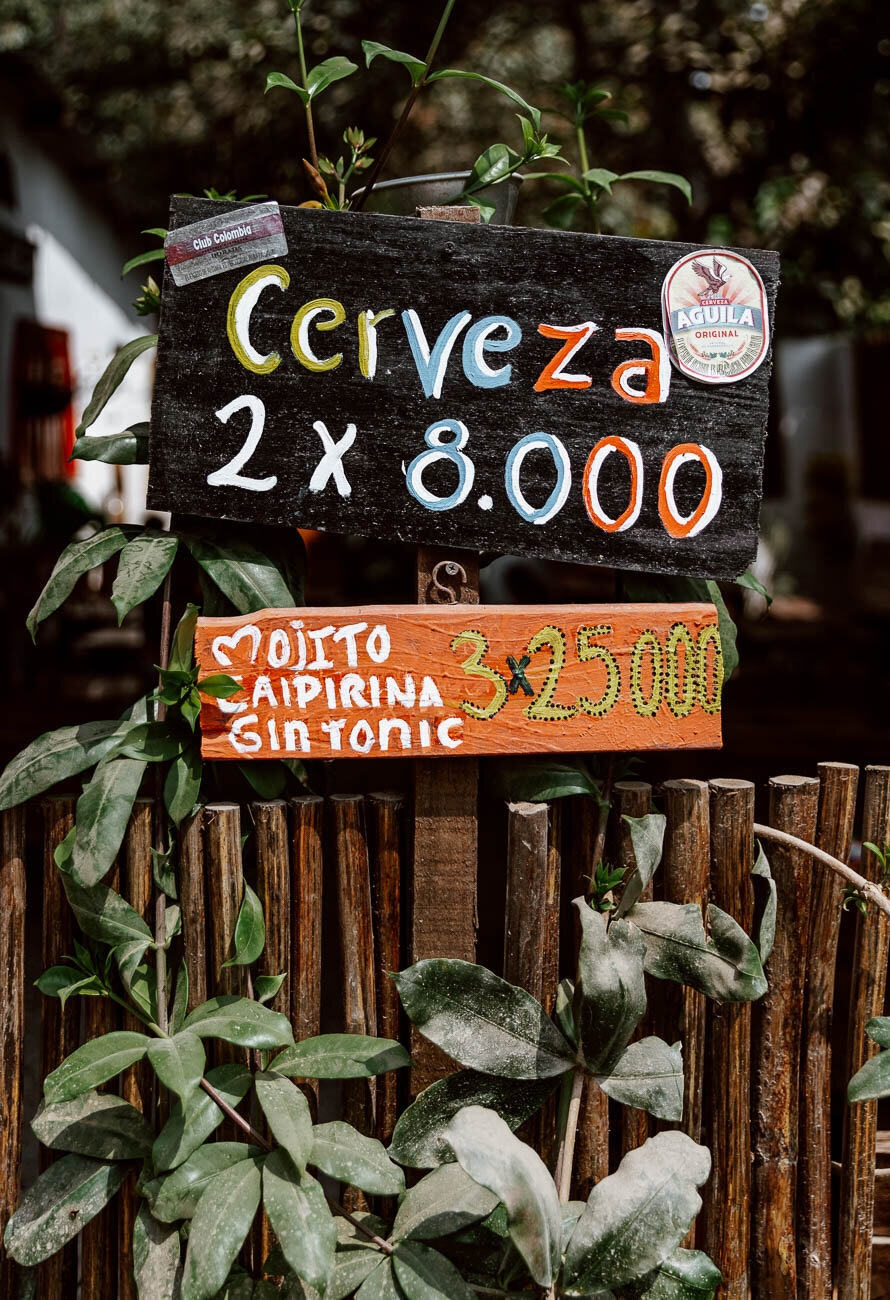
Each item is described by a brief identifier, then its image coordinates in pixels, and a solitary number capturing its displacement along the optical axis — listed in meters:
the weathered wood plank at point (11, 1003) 1.57
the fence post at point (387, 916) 1.59
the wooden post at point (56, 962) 1.55
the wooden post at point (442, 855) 1.57
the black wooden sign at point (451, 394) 1.50
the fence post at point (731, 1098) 1.60
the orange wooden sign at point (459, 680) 1.48
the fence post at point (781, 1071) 1.62
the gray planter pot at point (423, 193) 1.61
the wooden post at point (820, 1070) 1.64
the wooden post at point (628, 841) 1.59
